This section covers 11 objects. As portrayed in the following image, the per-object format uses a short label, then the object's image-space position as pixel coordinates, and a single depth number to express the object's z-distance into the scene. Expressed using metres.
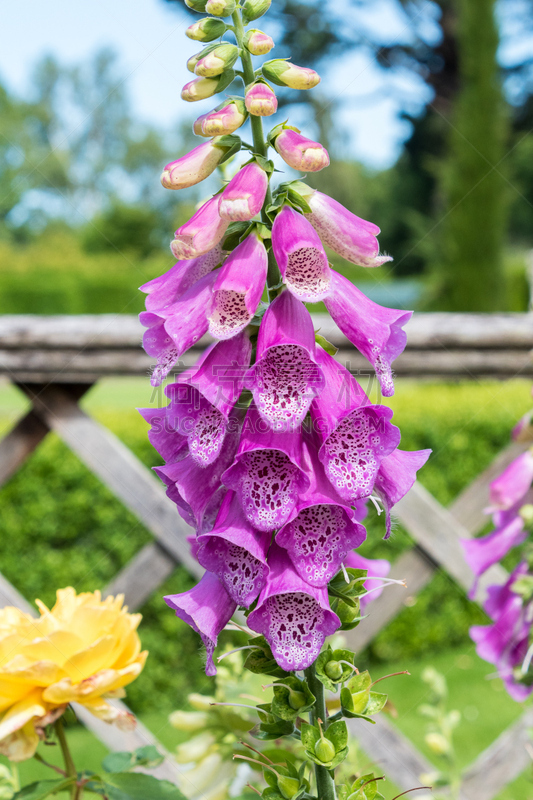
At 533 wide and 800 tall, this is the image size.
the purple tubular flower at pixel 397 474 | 0.55
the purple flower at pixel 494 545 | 0.99
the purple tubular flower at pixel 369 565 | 0.68
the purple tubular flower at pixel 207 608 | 0.52
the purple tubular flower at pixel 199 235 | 0.53
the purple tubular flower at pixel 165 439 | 0.57
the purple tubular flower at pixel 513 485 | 0.92
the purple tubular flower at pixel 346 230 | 0.55
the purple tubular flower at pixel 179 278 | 0.61
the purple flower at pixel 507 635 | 0.93
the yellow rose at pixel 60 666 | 0.57
